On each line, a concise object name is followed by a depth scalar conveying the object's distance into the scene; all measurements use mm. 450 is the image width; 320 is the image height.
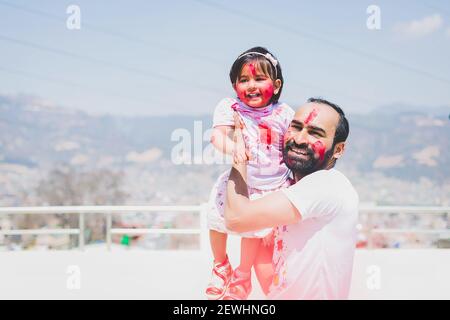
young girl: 2301
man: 2268
